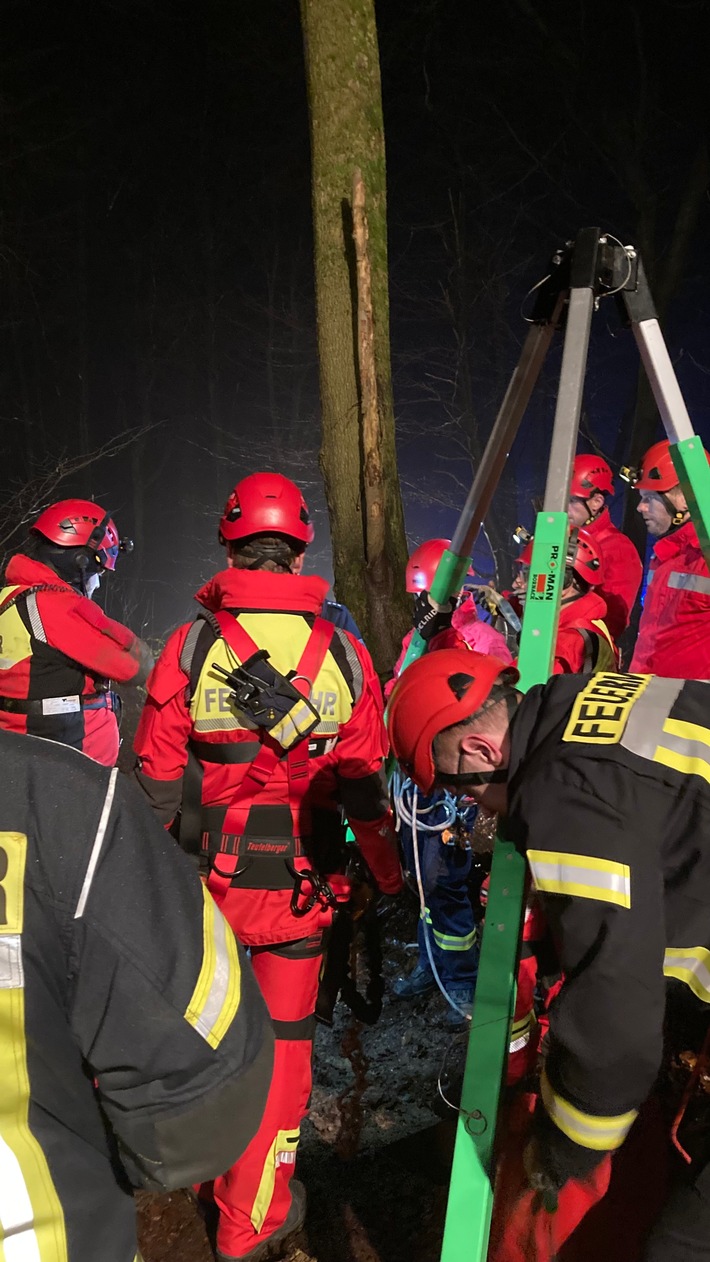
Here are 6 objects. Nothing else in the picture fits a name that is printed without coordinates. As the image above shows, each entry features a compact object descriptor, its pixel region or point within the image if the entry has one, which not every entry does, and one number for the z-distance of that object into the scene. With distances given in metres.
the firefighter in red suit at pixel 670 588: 3.43
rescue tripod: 1.62
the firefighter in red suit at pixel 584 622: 3.22
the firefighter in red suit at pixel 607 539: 3.94
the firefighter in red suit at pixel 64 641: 4.07
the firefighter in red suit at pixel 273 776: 2.52
